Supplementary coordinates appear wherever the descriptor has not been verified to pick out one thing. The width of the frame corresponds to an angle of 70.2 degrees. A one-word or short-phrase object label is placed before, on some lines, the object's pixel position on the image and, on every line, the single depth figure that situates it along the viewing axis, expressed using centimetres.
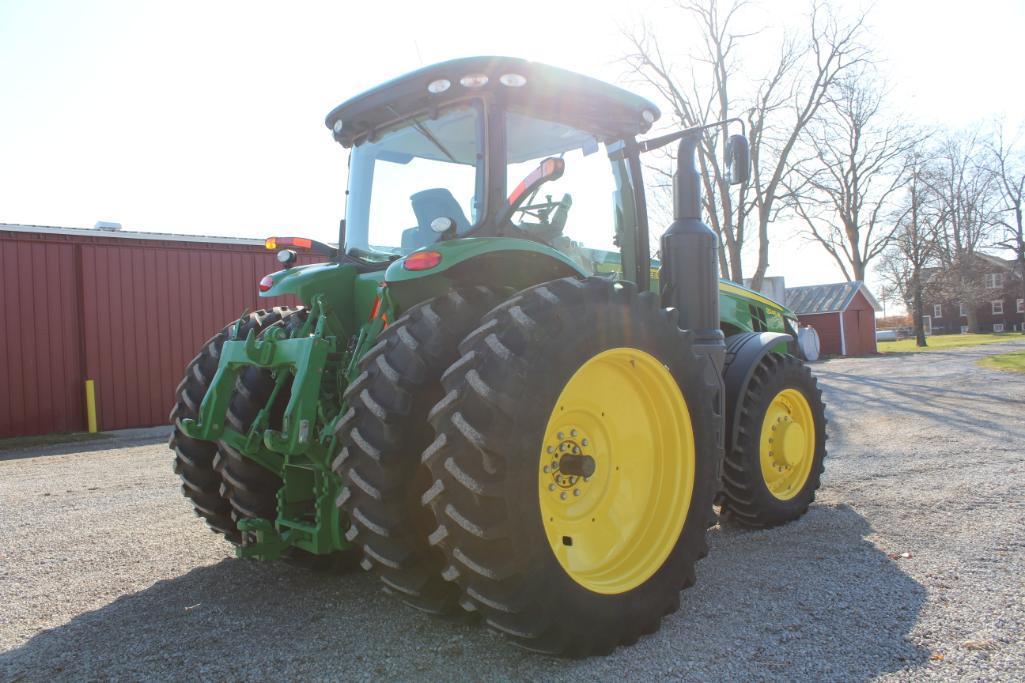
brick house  5844
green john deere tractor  245
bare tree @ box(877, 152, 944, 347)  3678
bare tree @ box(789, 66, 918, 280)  3026
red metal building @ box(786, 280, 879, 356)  3550
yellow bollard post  1255
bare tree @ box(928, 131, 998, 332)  3938
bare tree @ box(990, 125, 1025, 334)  4078
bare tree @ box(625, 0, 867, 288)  2131
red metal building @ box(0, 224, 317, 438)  1223
